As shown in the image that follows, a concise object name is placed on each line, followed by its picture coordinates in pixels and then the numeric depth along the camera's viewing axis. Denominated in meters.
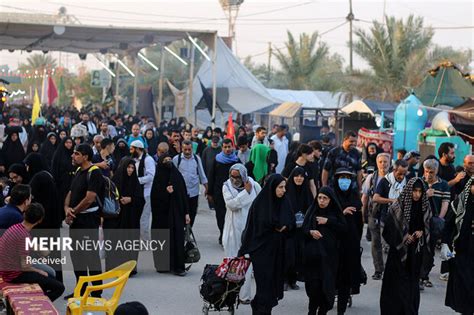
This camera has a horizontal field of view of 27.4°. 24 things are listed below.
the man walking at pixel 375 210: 11.66
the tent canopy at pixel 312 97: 41.59
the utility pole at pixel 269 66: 67.66
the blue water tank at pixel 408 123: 22.14
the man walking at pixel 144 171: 12.29
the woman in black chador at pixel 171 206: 11.61
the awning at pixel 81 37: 26.39
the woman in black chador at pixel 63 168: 14.14
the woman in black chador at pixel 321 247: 8.99
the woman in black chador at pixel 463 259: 9.23
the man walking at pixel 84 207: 9.55
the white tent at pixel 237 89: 33.72
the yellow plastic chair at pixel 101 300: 7.30
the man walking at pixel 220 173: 13.82
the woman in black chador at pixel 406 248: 9.05
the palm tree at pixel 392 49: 36.97
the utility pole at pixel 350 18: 44.72
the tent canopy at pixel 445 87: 22.52
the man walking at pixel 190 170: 13.45
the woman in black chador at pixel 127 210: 11.45
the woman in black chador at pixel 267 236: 8.91
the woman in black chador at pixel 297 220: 9.14
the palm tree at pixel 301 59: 52.50
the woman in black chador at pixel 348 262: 9.34
